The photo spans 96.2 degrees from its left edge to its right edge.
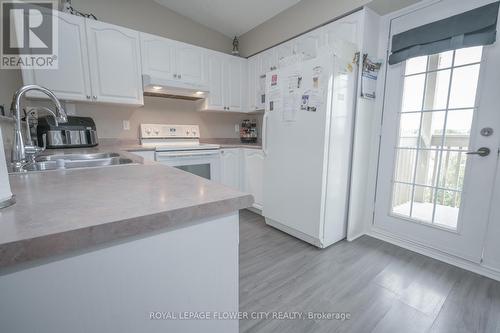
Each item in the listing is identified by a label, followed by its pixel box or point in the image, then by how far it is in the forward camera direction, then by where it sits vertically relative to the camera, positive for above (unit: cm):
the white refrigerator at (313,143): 190 -7
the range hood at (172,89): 250 +54
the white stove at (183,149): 250 -17
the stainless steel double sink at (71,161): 130 -18
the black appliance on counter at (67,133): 194 +0
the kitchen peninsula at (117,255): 40 -26
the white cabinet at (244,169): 287 -46
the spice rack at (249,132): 358 +4
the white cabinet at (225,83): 306 +73
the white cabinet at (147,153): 235 -20
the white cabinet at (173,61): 255 +88
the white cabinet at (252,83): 327 +76
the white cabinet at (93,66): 212 +69
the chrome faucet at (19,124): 94 +4
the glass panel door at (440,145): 165 -7
